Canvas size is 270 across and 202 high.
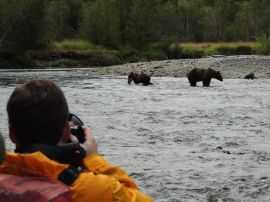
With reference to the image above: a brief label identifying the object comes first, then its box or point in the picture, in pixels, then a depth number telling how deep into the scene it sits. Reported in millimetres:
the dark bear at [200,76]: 24297
